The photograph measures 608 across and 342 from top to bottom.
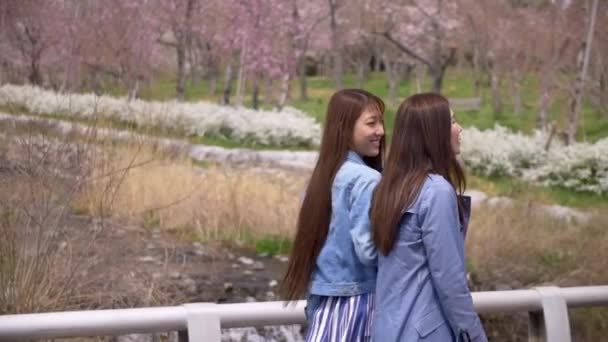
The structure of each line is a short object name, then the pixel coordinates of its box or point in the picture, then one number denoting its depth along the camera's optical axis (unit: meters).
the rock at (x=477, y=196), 8.67
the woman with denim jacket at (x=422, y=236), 2.79
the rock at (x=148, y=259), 7.11
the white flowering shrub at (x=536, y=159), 8.58
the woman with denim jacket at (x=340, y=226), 3.04
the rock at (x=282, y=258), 8.12
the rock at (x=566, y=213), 8.26
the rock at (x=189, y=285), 7.22
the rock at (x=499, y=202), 8.55
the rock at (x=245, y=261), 8.01
